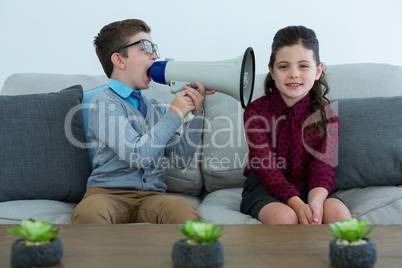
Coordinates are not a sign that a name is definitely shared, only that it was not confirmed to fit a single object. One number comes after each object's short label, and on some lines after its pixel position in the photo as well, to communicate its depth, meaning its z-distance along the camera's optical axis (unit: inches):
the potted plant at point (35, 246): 32.9
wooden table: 34.1
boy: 64.9
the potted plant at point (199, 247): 32.5
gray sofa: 70.9
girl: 69.1
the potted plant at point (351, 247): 32.0
